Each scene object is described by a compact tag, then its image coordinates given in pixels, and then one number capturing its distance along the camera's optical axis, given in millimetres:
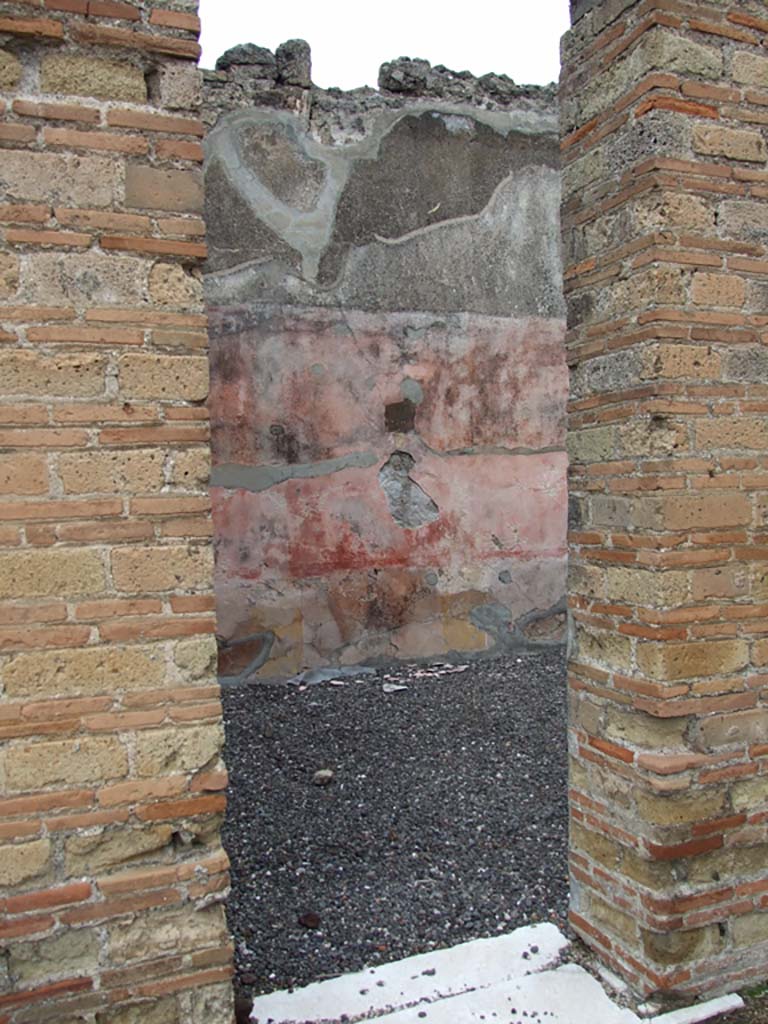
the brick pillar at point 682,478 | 2785
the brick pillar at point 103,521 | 2297
